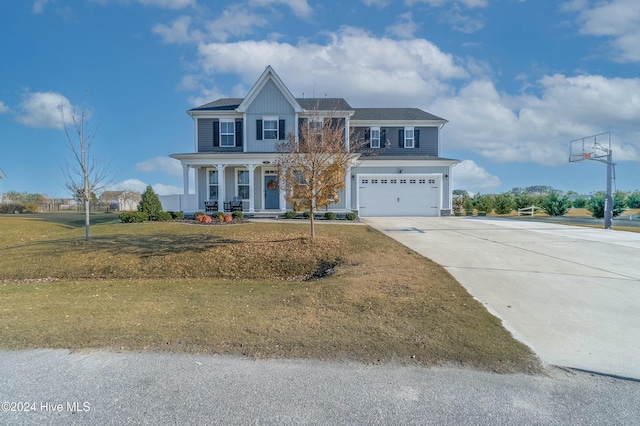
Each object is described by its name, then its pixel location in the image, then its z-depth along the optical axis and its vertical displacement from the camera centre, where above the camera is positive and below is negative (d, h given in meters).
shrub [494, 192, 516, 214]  29.44 +0.10
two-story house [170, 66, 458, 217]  20.61 +2.97
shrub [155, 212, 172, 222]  17.28 -0.53
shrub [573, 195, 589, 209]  36.18 +0.32
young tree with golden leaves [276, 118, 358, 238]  10.04 +1.17
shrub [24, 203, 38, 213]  32.50 -0.09
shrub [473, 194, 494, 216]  28.19 +0.11
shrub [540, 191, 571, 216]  26.80 +0.00
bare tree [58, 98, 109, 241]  11.58 +0.90
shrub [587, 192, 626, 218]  23.80 -0.01
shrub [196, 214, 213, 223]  16.50 -0.62
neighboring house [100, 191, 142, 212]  36.81 +0.62
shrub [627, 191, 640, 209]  29.98 +0.42
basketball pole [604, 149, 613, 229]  17.27 +0.40
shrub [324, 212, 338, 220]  18.83 -0.54
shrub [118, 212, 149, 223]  16.44 -0.50
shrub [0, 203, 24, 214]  30.87 -0.08
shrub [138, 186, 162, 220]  17.20 +0.09
